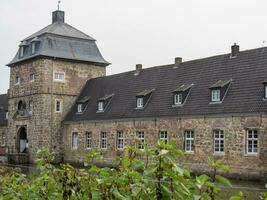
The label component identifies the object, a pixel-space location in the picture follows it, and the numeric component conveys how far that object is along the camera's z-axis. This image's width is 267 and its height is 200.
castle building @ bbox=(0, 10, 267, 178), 23.22
